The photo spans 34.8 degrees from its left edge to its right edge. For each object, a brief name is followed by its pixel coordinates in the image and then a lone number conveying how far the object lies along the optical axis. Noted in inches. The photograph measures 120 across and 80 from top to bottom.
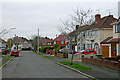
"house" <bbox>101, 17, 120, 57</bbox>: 984.4
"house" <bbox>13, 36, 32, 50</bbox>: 5034.5
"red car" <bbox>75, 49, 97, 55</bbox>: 1282.0
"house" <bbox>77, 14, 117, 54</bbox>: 1398.9
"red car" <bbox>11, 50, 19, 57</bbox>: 1616.6
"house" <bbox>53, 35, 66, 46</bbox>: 3246.1
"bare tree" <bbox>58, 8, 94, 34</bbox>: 799.7
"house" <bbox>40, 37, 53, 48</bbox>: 4273.1
